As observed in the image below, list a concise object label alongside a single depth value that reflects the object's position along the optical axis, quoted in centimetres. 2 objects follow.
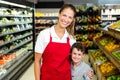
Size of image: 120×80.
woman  125
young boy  132
